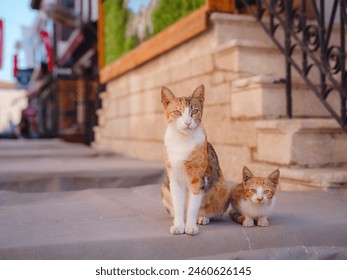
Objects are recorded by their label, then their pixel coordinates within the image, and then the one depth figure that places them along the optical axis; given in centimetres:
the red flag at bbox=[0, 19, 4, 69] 1284
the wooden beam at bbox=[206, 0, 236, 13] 438
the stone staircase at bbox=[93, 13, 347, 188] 327
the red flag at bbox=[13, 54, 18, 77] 1986
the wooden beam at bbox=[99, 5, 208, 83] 459
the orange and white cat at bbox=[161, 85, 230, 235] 194
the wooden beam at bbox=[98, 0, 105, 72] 884
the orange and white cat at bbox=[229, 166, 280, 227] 201
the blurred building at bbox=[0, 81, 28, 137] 4591
